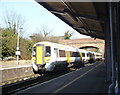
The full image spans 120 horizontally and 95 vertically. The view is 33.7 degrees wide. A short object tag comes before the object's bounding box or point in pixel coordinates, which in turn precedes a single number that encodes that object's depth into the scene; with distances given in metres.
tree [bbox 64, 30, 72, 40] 79.62
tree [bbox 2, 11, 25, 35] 44.84
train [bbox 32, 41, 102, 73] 17.33
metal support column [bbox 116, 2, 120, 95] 8.41
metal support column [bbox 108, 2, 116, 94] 7.16
